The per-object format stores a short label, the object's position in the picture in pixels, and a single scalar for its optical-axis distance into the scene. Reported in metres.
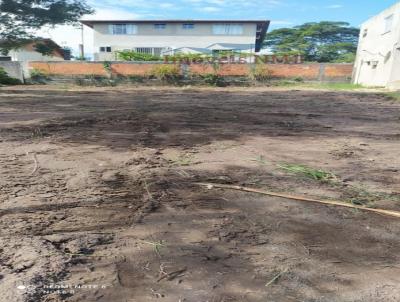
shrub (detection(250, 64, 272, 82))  28.03
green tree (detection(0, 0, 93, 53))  19.94
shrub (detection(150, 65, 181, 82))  27.62
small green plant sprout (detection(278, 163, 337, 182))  5.10
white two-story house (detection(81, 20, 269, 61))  43.00
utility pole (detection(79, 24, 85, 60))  51.65
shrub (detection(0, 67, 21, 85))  26.05
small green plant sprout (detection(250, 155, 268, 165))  5.86
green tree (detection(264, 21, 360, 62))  53.12
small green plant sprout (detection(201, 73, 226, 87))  27.80
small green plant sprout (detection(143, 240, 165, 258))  3.05
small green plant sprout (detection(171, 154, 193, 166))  5.73
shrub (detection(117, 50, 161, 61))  30.39
